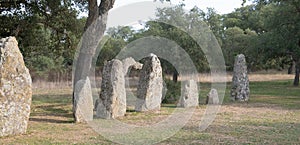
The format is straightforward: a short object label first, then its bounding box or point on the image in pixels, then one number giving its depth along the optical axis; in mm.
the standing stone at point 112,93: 12586
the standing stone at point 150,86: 14805
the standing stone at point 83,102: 11258
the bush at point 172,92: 18031
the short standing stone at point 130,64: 20606
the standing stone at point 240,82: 18344
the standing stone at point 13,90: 8727
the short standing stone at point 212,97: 16625
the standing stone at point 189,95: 15844
